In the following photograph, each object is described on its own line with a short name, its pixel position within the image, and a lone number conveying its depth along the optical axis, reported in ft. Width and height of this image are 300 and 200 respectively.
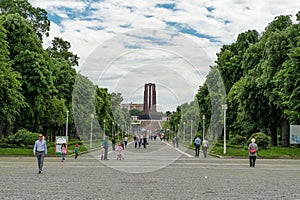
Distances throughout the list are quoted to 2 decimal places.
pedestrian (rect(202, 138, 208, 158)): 137.08
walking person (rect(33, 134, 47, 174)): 75.37
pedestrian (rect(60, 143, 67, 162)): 110.42
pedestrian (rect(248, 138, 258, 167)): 96.43
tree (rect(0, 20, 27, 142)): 146.61
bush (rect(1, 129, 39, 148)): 147.84
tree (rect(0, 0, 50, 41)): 198.67
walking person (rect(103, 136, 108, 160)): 114.83
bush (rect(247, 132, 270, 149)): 155.12
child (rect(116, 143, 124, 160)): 114.22
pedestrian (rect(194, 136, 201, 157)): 137.20
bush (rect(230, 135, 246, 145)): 196.03
